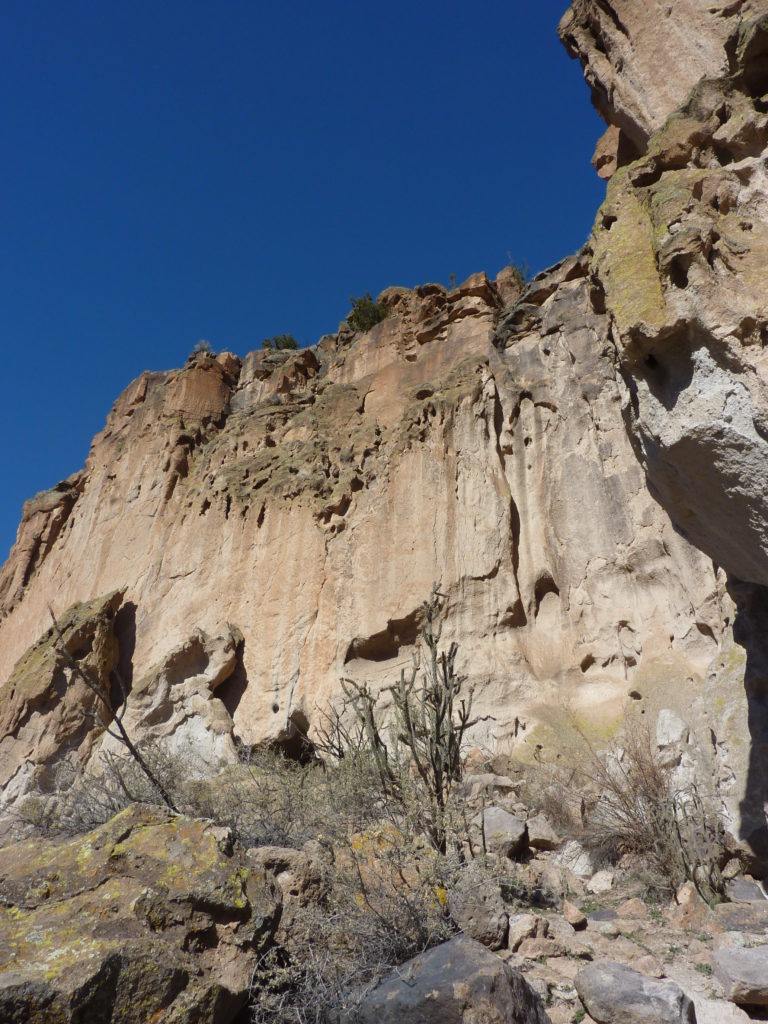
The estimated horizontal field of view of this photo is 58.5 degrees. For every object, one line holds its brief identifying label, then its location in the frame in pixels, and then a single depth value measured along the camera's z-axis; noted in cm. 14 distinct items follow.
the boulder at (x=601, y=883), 605
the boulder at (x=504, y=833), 652
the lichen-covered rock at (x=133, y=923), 282
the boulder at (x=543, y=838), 704
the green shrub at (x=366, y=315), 2072
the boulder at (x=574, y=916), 510
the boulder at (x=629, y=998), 330
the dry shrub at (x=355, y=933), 338
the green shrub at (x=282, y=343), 2506
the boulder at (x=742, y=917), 467
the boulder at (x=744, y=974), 357
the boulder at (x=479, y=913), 455
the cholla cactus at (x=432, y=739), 664
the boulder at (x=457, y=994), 307
